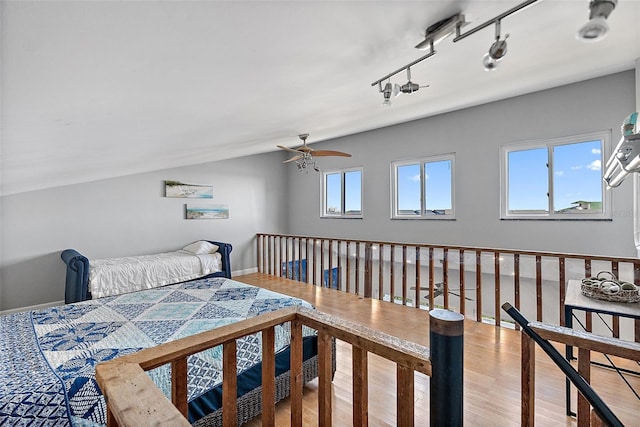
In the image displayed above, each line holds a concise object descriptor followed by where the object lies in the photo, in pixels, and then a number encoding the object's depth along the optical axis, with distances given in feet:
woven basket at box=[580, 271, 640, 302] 6.24
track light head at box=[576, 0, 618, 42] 3.17
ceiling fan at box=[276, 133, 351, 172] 13.14
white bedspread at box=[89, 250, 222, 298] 12.42
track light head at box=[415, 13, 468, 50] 4.83
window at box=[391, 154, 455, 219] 15.26
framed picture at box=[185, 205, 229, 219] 17.89
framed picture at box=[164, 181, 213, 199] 17.02
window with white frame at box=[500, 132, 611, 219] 11.46
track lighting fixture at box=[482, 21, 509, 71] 4.53
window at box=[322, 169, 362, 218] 19.45
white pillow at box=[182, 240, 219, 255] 16.26
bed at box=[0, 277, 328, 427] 4.09
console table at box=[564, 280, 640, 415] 5.77
